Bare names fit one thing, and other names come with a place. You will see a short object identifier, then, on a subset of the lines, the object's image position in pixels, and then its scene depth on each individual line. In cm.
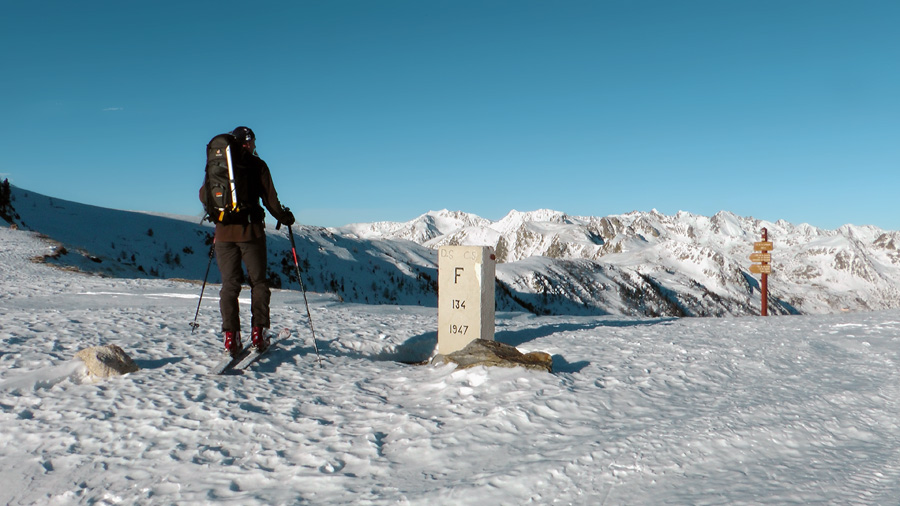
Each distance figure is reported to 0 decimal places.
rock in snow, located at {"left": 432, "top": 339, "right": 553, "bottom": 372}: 598
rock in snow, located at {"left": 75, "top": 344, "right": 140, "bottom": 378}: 511
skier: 601
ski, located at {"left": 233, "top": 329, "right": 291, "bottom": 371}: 577
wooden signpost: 2078
